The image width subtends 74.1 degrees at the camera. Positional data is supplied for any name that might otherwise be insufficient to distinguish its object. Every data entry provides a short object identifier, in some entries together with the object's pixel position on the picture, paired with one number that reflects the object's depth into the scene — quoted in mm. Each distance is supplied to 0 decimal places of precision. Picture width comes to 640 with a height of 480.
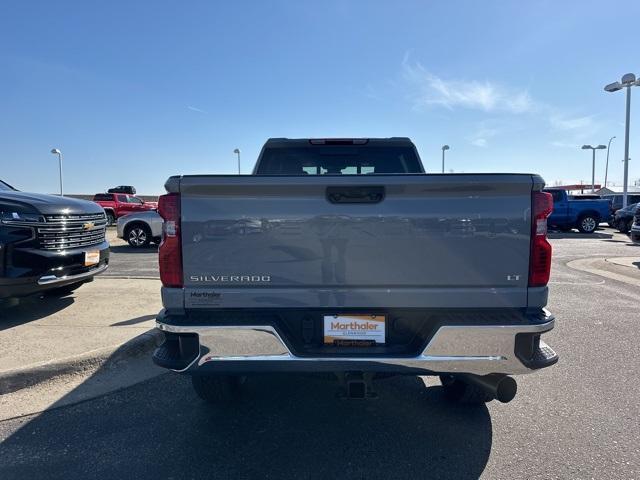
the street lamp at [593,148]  44666
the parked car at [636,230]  11102
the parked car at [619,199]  27031
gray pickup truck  2426
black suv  4641
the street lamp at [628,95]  23922
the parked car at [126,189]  35906
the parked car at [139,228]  13211
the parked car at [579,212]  20062
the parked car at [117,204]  23453
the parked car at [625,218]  20375
